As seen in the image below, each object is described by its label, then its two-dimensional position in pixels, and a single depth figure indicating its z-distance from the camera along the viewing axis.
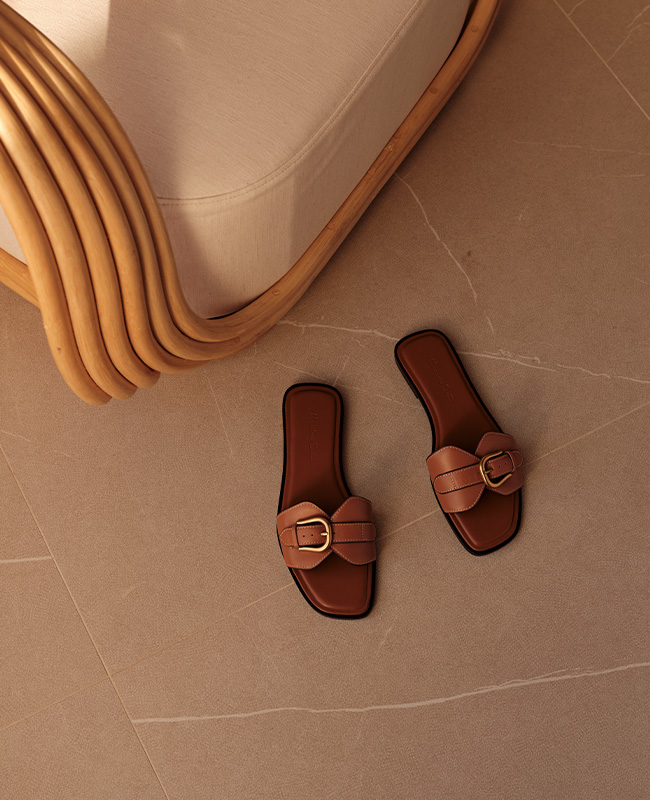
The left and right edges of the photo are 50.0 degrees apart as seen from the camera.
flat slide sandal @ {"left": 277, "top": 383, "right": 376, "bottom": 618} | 1.04
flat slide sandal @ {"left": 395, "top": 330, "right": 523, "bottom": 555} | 1.06
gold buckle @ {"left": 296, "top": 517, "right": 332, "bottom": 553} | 1.02
